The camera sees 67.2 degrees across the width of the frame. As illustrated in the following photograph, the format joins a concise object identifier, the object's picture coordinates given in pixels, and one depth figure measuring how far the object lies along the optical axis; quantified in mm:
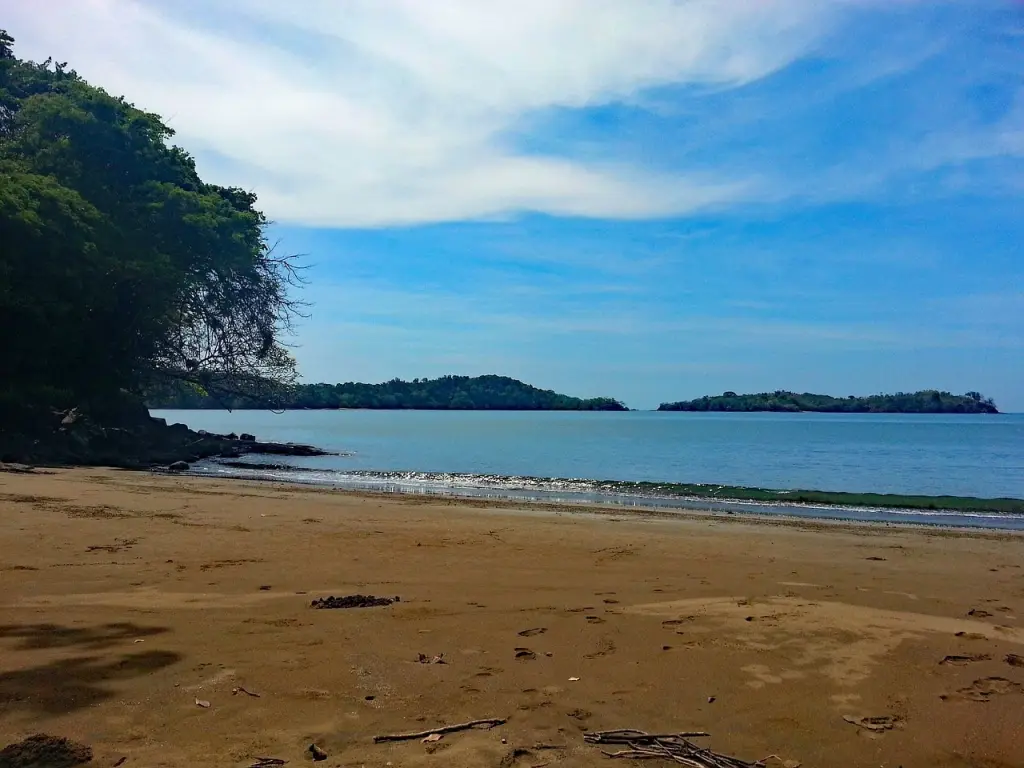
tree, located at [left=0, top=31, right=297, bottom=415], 21688
